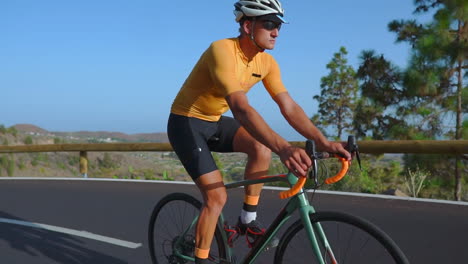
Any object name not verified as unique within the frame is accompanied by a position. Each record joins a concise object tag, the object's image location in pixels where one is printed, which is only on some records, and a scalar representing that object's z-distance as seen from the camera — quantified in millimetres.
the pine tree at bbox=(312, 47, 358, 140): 36031
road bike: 2539
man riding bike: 3061
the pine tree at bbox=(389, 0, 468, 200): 16938
